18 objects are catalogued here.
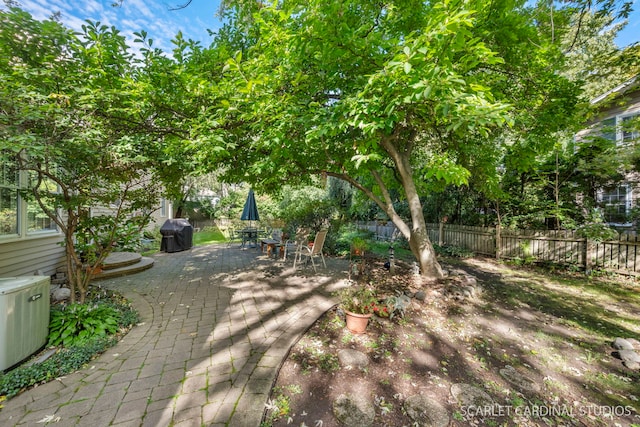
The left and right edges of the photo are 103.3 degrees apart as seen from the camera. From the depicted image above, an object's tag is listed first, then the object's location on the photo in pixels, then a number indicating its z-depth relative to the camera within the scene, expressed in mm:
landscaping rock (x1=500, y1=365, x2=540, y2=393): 2395
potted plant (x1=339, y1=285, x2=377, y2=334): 3164
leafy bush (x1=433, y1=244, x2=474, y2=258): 8609
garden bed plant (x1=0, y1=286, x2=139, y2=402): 2318
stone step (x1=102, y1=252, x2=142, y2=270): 5906
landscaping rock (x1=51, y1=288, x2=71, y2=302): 4117
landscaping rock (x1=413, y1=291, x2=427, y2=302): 4258
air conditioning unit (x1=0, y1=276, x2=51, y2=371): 2385
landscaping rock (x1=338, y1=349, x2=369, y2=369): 2602
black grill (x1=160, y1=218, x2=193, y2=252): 9062
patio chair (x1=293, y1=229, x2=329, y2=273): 6320
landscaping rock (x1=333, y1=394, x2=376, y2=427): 1944
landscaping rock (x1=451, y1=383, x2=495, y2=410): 2152
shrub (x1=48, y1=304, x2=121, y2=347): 2976
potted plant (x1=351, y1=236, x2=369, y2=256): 7430
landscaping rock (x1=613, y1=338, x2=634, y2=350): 3018
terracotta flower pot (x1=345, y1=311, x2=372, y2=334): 3143
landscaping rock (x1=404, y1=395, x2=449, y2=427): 1960
